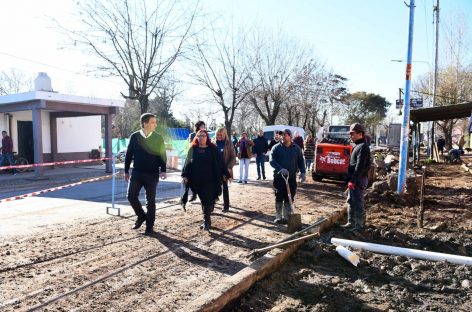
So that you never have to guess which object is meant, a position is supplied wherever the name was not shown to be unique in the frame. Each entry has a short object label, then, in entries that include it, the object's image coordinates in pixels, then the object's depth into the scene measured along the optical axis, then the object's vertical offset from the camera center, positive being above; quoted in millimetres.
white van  29762 +49
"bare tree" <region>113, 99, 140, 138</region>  54062 +1371
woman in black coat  6672 -681
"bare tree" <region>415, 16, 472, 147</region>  31500 +3873
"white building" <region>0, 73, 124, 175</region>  16469 +269
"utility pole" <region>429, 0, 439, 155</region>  26772 +4648
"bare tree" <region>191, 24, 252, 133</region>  28544 +2951
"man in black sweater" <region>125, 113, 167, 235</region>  6387 -516
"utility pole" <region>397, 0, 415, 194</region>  10773 +372
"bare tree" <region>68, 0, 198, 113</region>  20656 +3406
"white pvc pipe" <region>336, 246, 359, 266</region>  5082 -1556
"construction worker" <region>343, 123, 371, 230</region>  6617 -685
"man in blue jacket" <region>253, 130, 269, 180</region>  14211 -636
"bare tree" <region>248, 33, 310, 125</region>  31947 +3352
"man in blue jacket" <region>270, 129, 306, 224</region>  7191 -596
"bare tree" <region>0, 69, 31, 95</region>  48347 +4671
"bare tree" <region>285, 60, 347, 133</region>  35281 +3218
